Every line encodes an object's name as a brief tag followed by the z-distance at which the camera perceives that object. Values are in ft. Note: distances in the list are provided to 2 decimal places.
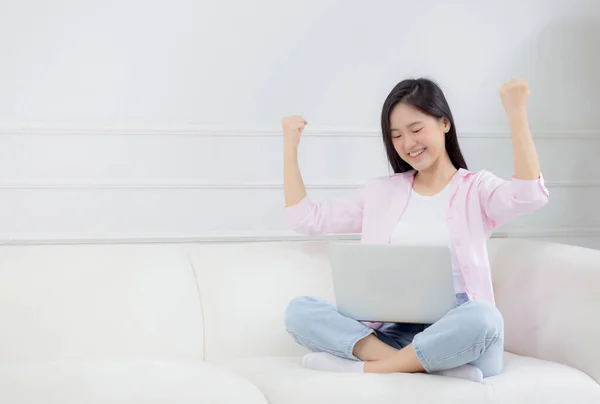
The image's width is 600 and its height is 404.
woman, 12.02
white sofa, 11.69
